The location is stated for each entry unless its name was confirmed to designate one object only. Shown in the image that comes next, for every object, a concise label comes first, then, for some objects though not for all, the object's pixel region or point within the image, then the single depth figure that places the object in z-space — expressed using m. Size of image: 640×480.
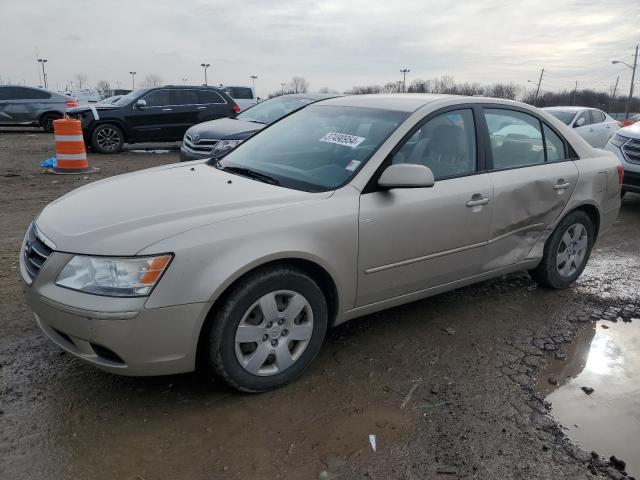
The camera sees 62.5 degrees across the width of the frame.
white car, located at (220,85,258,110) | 22.52
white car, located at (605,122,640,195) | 7.81
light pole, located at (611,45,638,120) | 55.08
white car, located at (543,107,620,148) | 12.40
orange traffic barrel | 9.47
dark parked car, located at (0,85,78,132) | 17.20
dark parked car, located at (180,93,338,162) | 9.00
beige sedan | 2.57
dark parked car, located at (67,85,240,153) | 12.80
